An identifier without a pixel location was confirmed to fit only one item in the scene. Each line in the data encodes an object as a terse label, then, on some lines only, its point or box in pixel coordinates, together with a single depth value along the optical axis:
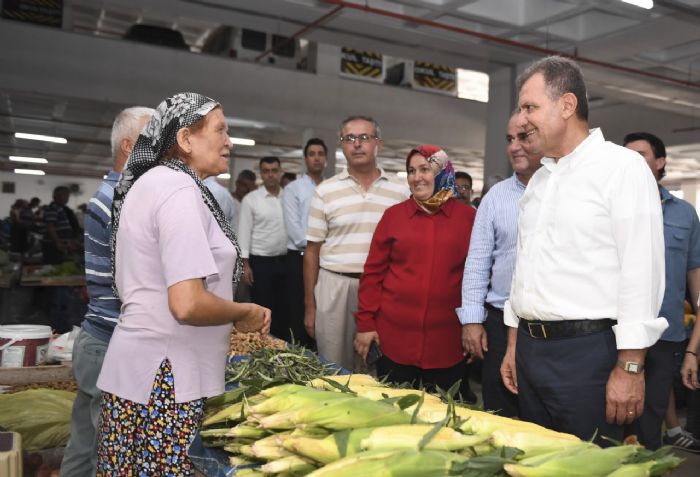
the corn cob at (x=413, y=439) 1.23
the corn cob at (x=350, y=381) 1.79
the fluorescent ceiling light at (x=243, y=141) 14.02
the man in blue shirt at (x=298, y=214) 5.28
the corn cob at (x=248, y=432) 1.42
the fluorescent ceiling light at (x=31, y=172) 25.48
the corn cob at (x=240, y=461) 1.40
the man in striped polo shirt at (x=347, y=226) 3.35
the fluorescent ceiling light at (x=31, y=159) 21.02
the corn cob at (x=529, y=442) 1.28
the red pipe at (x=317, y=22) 6.65
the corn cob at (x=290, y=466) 1.24
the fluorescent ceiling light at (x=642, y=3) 5.82
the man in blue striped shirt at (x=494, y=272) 2.66
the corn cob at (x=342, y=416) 1.30
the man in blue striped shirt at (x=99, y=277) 2.15
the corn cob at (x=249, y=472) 1.33
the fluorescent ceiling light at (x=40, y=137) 15.17
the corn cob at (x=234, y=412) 1.52
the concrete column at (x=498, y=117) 8.96
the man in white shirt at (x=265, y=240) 5.85
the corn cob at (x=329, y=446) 1.22
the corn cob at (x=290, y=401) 1.42
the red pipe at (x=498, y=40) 6.54
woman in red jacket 2.78
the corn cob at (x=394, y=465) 1.13
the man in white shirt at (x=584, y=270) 1.75
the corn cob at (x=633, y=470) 1.18
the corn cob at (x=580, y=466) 1.14
